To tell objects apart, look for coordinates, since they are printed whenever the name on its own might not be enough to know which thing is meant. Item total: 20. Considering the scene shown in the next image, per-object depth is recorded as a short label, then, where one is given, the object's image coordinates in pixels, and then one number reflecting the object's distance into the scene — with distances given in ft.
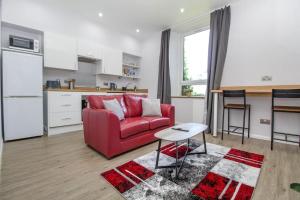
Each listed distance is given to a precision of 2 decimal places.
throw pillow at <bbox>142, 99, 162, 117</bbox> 9.59
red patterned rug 4.25
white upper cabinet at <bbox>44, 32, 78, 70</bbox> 10.59
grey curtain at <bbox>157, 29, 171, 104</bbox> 14.53
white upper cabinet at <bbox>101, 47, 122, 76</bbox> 13.84
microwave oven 9.02
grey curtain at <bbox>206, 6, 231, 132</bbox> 10.63
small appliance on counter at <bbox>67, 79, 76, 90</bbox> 11.88
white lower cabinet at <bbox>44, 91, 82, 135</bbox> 10.12
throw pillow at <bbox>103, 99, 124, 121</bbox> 8.02
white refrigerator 8.61
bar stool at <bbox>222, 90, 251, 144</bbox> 8.72
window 13.33
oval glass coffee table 5.27
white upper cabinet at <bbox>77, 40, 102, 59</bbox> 12.16
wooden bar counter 8.31
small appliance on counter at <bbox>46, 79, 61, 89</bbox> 10.98
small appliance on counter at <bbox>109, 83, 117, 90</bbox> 15.14
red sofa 6.38
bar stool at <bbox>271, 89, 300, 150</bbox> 6.99
